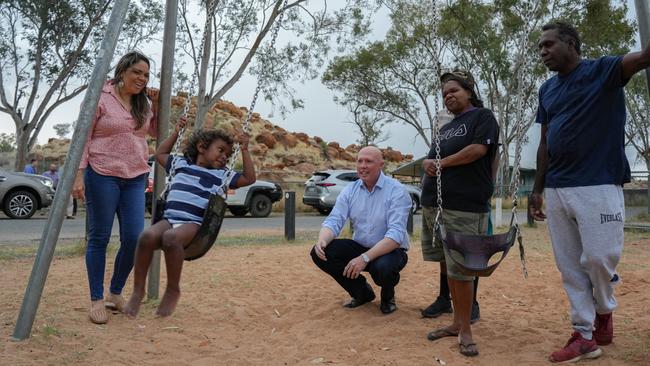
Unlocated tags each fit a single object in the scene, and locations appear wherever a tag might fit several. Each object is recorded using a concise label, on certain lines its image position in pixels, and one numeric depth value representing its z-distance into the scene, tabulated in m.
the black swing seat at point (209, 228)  3.56
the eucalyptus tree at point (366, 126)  31.09
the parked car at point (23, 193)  14.05
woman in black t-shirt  3.79
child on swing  3.56
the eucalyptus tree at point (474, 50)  19.14
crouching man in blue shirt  4.48
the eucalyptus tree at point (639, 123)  25.33
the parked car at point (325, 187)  19.78
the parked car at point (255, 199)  18.02
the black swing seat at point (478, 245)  3.59
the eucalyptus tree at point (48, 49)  18.94
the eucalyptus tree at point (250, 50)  14.80
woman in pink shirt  4.05
